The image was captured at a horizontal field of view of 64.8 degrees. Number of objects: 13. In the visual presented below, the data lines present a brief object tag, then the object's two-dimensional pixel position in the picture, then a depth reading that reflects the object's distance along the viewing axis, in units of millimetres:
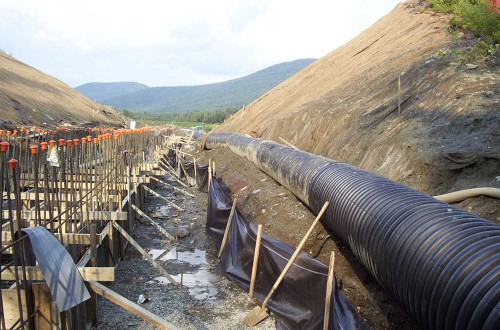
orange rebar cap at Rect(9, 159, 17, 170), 3805
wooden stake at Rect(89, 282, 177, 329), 3599
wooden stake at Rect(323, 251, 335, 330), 4383
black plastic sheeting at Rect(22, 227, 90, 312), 3477
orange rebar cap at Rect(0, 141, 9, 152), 3801
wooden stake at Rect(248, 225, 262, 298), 5961
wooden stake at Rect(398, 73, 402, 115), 9700
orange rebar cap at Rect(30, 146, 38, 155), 5184
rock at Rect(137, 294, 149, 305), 6228
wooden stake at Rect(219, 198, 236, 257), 7611
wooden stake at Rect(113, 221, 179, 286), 5871
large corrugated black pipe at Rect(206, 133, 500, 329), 2955
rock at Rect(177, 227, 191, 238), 9936
